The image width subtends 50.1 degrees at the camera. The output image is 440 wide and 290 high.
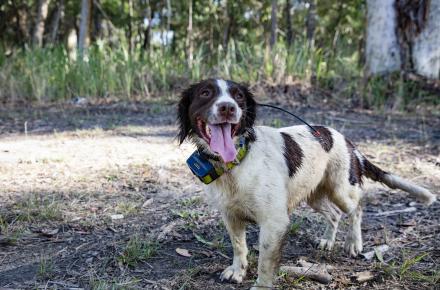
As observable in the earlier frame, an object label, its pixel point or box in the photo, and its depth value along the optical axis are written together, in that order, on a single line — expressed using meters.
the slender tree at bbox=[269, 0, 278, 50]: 11.20
